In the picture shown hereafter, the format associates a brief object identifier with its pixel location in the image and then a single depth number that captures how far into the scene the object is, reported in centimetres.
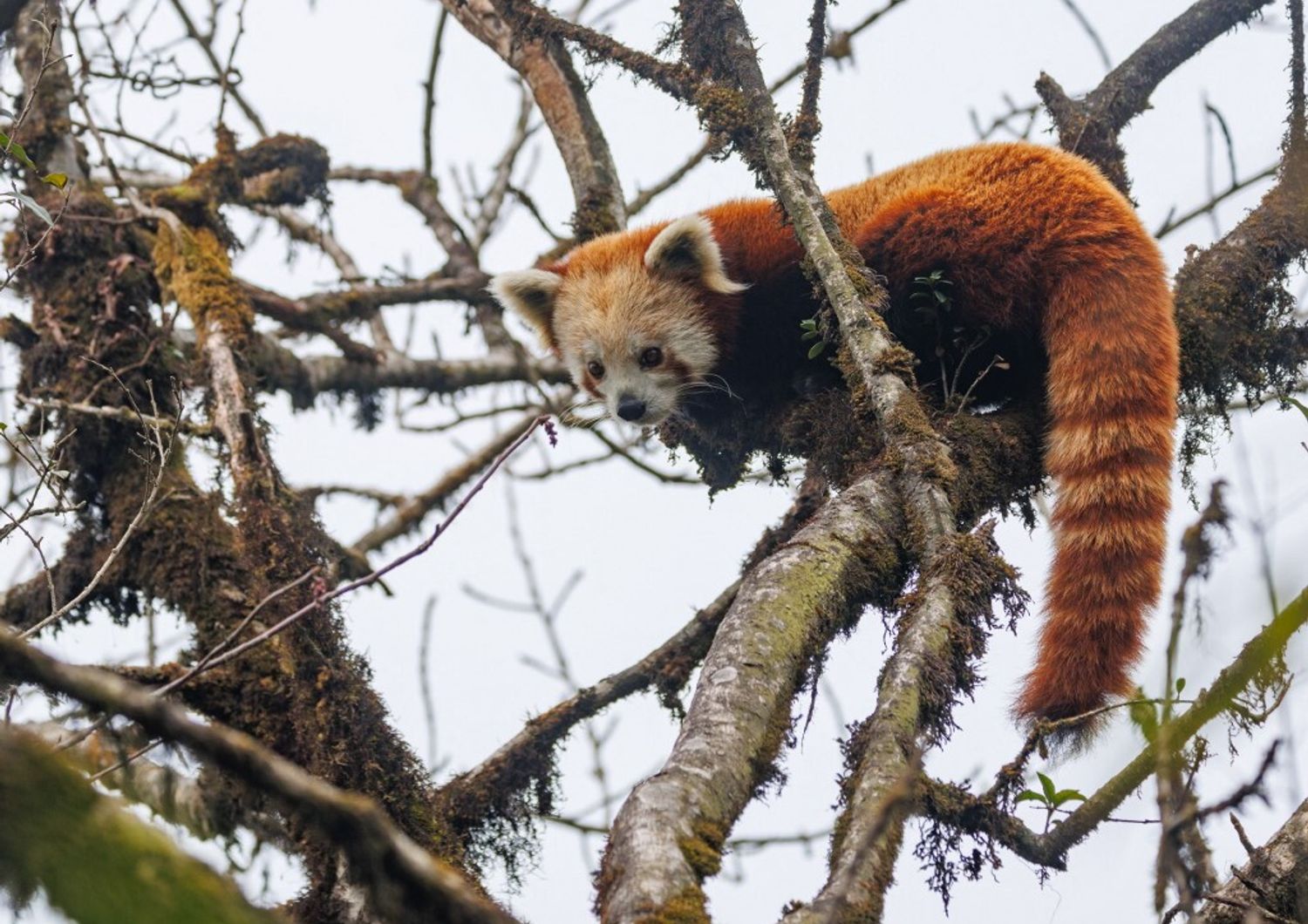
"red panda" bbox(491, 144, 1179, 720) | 638
